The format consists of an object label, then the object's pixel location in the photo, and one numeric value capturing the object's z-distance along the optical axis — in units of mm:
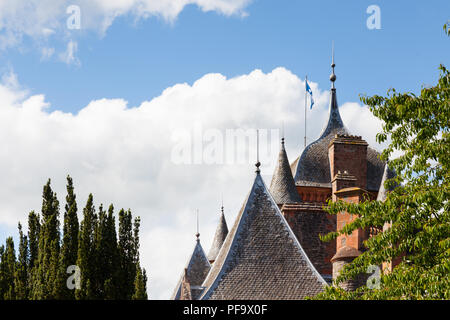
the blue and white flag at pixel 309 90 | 47562
